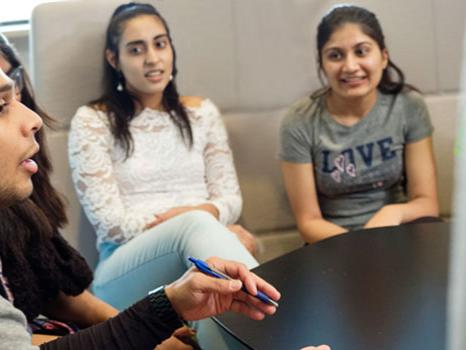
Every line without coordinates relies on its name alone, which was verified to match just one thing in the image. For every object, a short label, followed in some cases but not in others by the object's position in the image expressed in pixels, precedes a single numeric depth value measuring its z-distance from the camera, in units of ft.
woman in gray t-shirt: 5.96
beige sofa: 6.35
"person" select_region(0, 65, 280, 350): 3.03
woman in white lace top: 5.79
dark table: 3.20
